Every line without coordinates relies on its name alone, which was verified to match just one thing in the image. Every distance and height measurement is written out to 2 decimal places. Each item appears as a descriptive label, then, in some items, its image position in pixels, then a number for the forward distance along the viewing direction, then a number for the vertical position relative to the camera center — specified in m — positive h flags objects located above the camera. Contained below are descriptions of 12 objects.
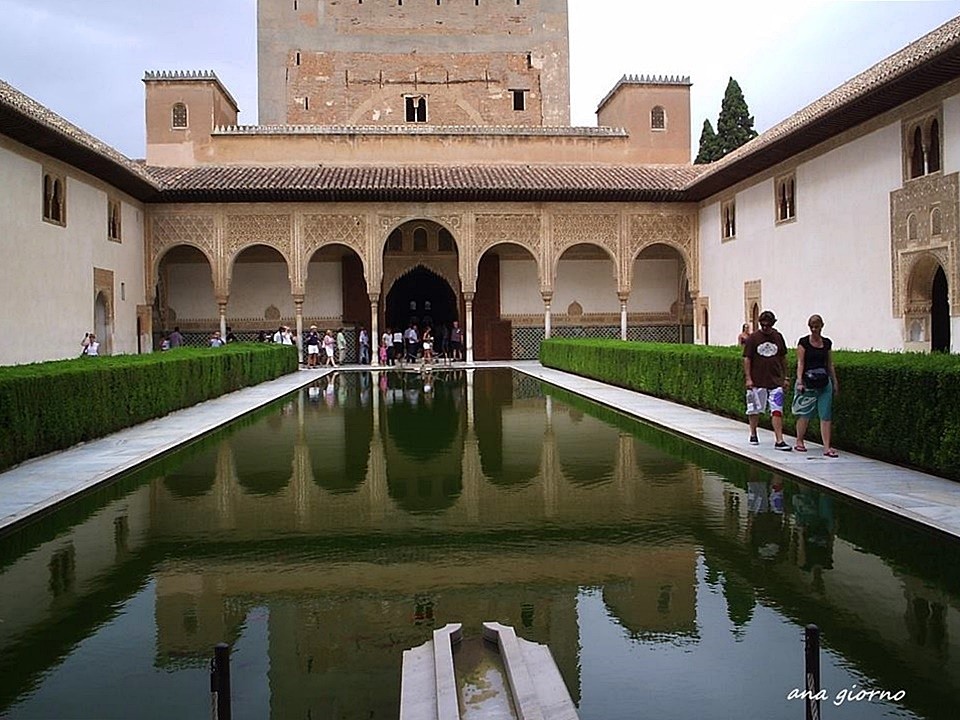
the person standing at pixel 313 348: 25.47 +0.39
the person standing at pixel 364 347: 26.62 +0.42
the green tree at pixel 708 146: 39.12 +8.51
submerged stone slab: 3.00 -1.07
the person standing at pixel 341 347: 26.51 +0.42
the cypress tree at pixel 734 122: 38.28 +9.20
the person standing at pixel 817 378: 8.02 -0.21
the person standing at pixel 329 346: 25.81 +0.44
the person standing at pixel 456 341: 28.14 +0.56
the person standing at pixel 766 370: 8.73 -0.14
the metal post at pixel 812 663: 2.48 -0.80
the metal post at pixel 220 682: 2.46 -0.81
